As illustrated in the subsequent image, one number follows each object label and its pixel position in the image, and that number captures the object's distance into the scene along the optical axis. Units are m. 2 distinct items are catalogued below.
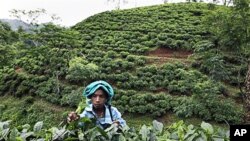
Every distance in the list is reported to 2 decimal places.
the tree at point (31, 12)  17.38
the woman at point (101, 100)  2.72
